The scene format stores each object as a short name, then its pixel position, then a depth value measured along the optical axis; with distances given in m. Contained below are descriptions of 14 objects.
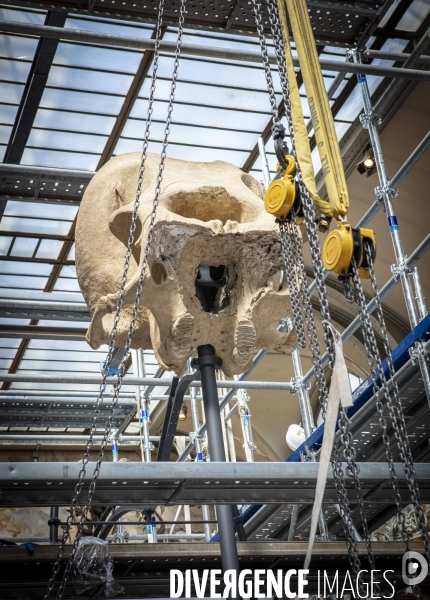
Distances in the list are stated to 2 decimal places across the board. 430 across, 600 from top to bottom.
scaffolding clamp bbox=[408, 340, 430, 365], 6.14
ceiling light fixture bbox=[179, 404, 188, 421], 15.48
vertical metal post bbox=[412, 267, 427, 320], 7.38
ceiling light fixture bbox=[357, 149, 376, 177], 10.52
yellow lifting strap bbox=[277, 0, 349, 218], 4.13
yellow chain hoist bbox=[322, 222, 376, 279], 4.10
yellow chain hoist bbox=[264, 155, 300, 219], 4.36
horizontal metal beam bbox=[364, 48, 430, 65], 7.67
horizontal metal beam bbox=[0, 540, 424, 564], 5.52
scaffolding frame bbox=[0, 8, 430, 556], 6.77
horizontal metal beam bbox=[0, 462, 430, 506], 5.04
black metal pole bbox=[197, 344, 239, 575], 5.15
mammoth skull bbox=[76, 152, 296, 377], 5.32
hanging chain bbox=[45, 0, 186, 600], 4.50
